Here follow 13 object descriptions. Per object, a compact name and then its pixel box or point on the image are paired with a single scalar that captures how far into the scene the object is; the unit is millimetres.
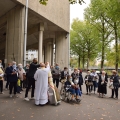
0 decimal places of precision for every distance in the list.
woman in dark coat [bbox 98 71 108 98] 8111
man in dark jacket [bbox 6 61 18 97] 6203
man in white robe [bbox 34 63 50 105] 5370
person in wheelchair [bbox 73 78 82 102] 6249
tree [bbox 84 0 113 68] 20733
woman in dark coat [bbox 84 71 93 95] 8646
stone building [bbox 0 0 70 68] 11614
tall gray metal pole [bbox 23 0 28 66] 11275
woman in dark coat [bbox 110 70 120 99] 7926
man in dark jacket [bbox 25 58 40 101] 5889
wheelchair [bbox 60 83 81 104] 6188
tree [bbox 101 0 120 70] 16550
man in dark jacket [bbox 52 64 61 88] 8610
